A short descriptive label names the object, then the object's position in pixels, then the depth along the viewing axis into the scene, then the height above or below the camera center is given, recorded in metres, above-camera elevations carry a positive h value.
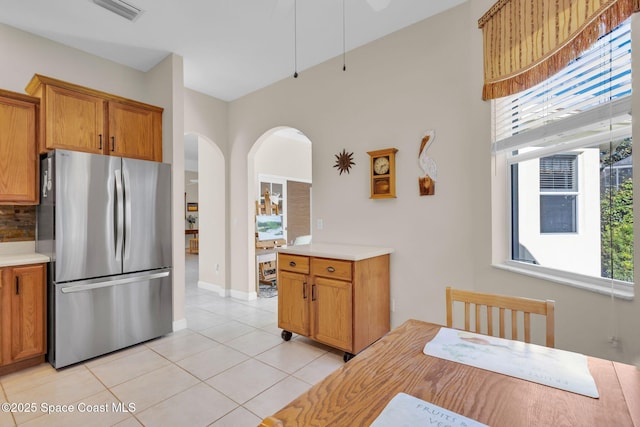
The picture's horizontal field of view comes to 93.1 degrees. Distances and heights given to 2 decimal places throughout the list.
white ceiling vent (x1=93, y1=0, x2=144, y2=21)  2.43 +1.71
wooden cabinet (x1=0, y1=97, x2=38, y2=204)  2.48 +0.53
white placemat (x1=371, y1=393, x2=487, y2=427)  0.71 -0.50
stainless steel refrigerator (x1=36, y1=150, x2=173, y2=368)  2.43 -0.31
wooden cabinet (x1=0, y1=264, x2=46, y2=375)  2.30 -0.79
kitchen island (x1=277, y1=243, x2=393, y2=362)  2.47 -0.71
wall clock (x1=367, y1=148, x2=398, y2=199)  2.83 +0.38
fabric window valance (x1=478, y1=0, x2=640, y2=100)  1.41 +0.96
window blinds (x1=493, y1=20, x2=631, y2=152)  1.44 +0.63
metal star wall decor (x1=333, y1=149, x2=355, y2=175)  3.15 +0.55
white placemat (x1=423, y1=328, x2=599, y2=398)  0.88 -0.49
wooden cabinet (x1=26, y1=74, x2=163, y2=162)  2.55 +0.87
